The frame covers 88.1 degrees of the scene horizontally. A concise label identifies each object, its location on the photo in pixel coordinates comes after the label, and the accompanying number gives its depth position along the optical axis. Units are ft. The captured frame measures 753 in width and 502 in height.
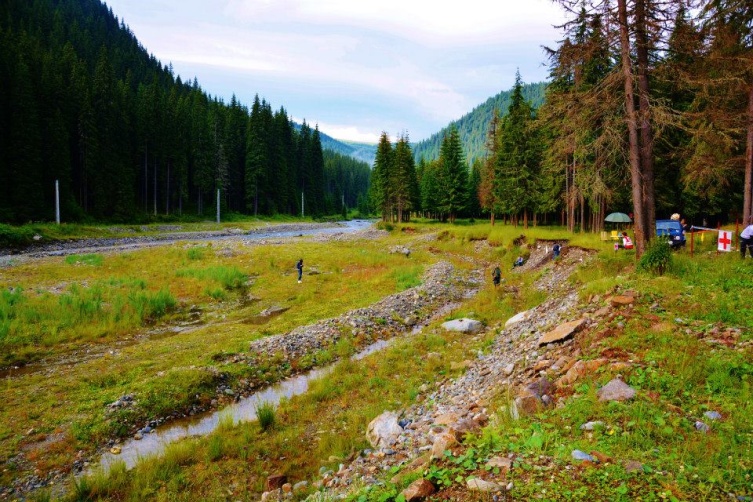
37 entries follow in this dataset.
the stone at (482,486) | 15.36
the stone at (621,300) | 33.73
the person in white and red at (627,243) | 64.69
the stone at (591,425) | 18.92
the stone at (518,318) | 49.81
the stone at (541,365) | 29.50
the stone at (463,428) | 21.25
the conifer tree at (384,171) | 234.17
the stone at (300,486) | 24.52
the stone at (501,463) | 16.68
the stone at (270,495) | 24.32
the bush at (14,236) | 116.47
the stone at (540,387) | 24.77
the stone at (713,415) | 18.44
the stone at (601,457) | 16.17
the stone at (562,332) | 33.04
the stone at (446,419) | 26.19
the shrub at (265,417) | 33.06
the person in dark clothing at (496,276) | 76.06
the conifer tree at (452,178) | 223.51
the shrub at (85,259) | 94.17
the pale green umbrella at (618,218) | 95.50
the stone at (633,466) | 15.29
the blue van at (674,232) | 62.28
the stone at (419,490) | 16.07
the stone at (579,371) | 24.91
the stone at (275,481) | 25.76
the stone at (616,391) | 21.03
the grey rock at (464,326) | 54.65
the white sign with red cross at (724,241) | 50.85
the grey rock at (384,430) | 27.53
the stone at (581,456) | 16.29
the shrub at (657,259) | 41.83
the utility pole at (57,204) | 144.66
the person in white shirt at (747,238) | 45.19
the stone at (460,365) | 40.35
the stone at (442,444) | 19.36
